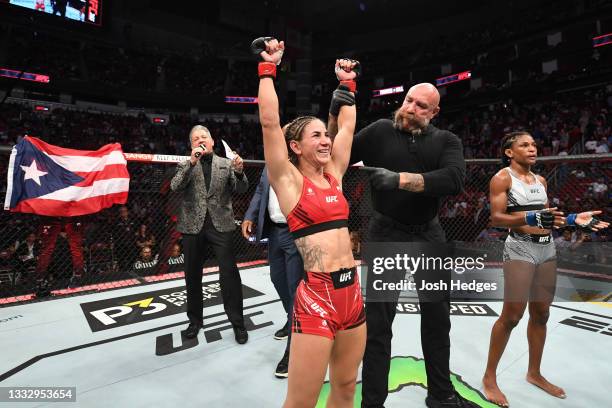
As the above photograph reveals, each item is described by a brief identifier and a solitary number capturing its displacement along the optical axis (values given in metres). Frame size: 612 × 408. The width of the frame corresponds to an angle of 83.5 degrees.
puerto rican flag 3.76
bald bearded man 1.97
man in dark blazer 2.76
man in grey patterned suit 3.10
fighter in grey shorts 2.30
